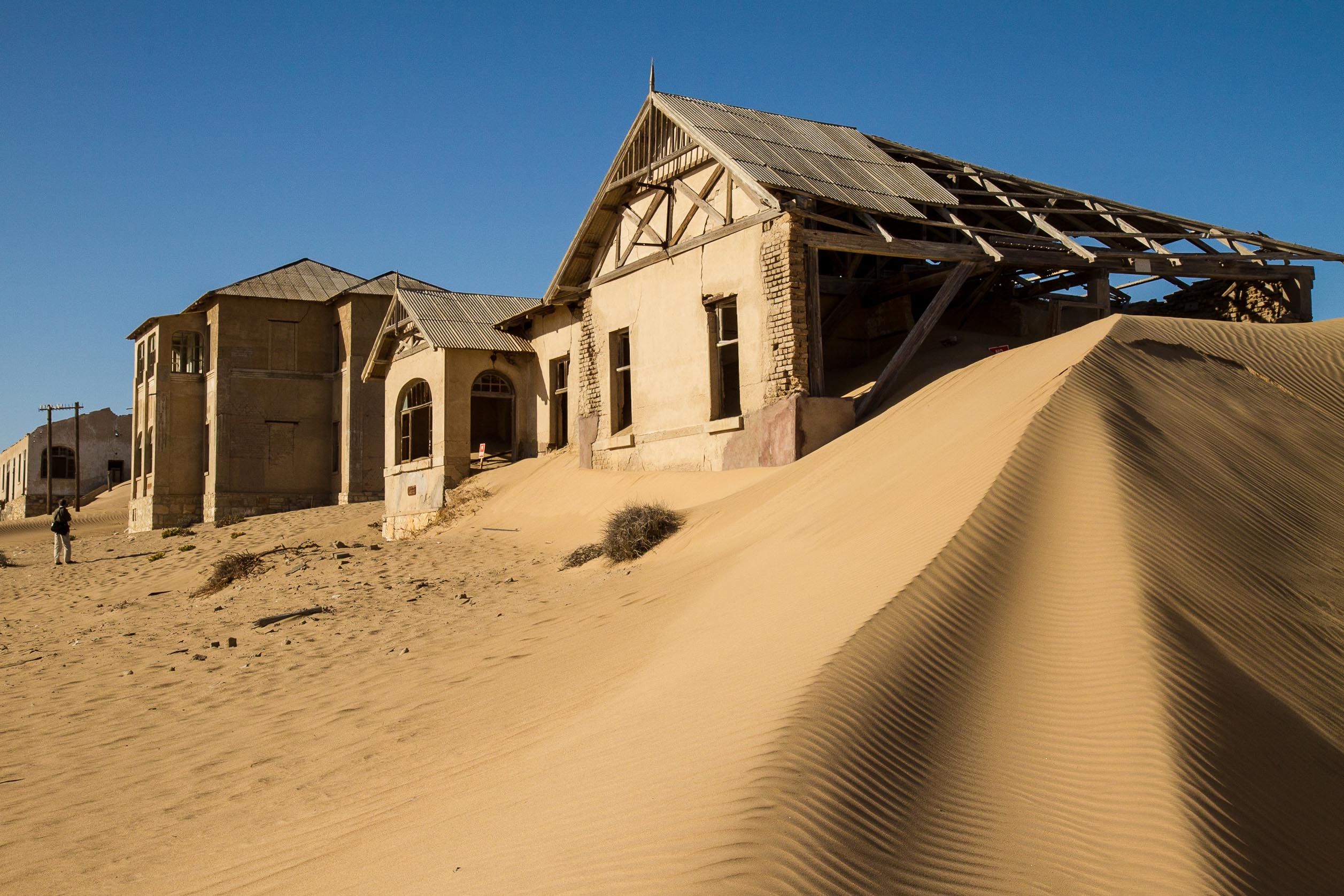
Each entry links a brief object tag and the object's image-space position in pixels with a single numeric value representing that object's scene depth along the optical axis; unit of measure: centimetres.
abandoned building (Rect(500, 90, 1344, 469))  1449
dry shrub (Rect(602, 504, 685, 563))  1212
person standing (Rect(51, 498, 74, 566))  2380
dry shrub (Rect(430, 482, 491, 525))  1972
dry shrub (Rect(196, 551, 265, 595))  1549
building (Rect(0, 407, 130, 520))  5088
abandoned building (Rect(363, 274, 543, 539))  2169
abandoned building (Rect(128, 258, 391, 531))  2947
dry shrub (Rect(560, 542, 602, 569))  1299
